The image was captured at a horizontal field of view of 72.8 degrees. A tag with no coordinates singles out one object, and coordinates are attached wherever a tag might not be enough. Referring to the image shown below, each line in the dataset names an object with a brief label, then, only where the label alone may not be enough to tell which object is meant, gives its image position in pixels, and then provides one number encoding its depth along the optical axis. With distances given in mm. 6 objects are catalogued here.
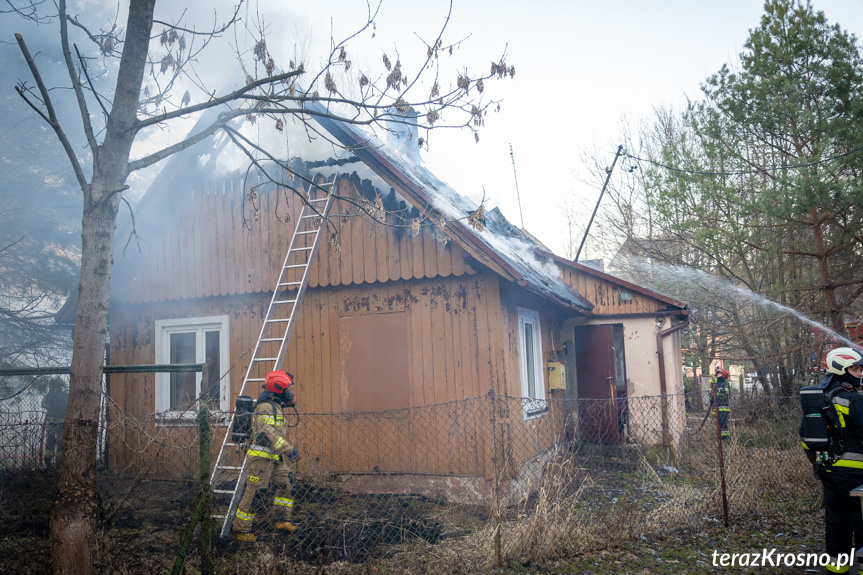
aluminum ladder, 8094
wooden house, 7590
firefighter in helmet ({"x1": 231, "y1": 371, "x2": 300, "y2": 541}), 6062
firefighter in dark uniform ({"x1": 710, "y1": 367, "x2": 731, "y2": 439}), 12058
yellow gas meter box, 10492
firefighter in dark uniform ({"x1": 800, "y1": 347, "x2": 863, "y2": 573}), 4754
